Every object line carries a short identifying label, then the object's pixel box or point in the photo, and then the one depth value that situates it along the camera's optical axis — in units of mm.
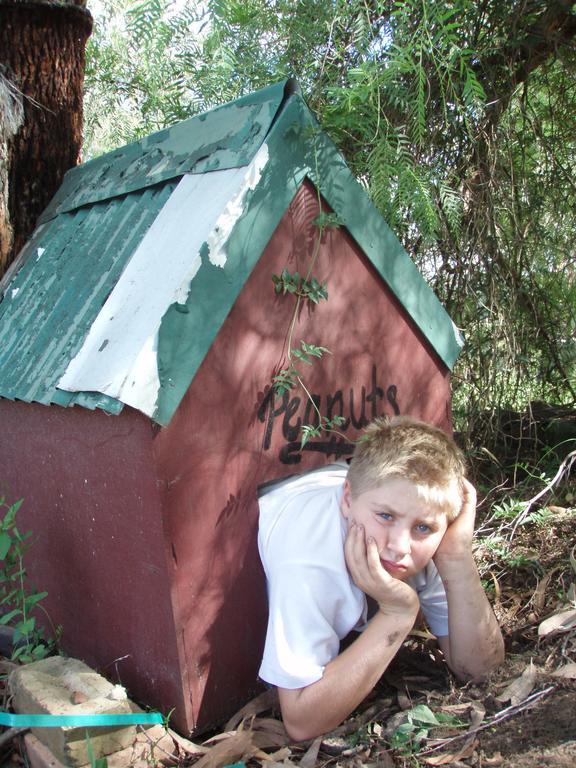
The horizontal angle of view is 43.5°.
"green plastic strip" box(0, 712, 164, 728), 2166
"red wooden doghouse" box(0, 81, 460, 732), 2334
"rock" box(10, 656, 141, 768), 2205
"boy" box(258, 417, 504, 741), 2203
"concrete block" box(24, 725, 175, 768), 2279
